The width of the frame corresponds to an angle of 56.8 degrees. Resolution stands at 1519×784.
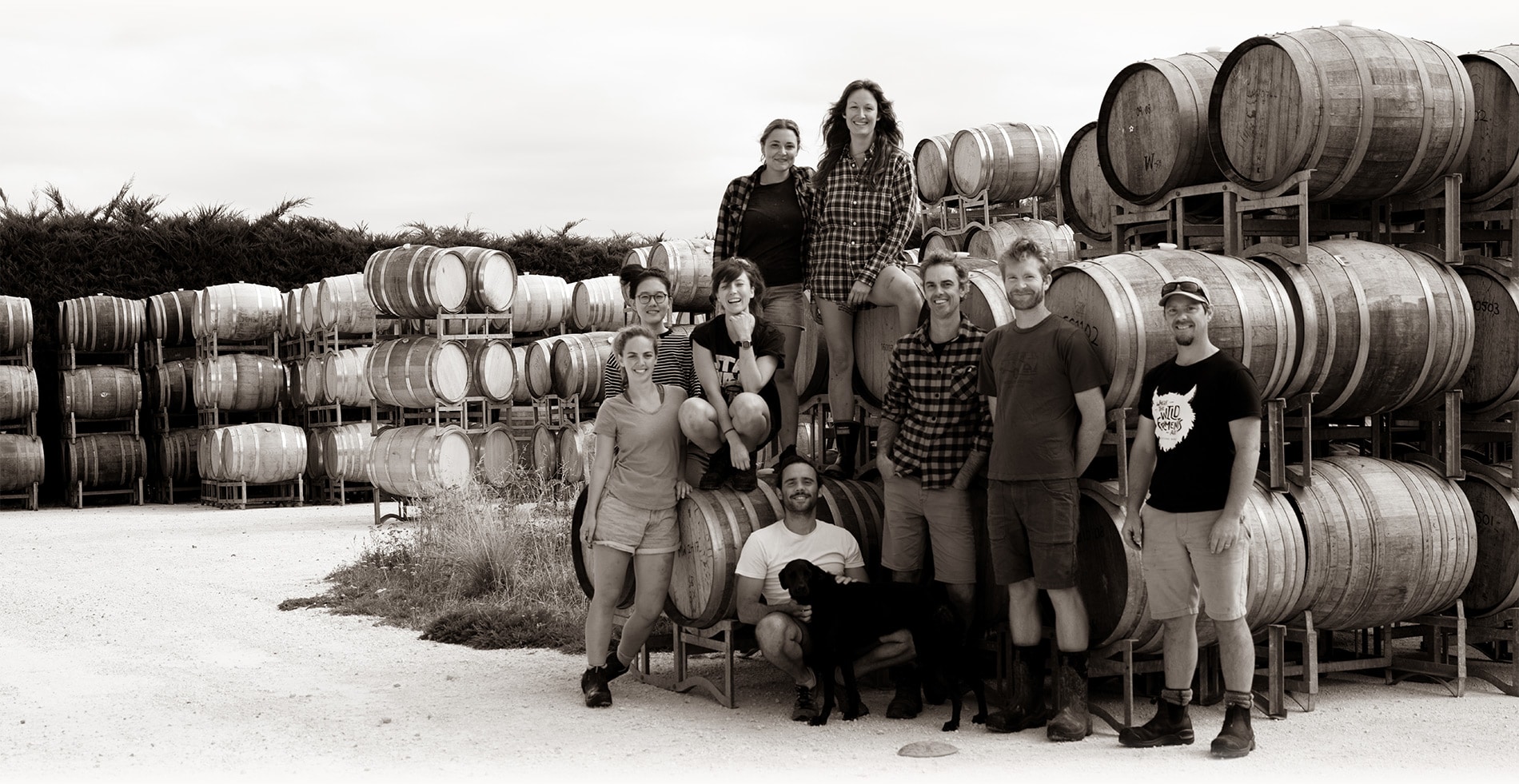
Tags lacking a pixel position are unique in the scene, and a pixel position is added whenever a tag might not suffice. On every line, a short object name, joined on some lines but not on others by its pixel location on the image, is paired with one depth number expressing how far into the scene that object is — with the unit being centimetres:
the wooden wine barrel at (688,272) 1334
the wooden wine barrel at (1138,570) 578
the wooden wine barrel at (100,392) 1836
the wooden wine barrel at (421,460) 1396
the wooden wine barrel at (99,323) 1856
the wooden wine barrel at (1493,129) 677
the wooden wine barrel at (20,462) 1756
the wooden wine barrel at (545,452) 1606
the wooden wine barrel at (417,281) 1452
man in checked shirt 599
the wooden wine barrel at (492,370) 1516
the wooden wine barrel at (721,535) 639
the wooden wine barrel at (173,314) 1897
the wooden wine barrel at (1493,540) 664
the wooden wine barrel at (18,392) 1772
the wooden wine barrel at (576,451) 1458
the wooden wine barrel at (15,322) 1800
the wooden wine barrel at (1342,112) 641
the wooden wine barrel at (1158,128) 686
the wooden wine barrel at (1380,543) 619
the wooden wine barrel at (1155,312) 578
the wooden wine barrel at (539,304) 1816
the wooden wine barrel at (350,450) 1681
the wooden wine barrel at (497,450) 1470
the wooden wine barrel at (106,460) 1839
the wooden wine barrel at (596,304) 1770
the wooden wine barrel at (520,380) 1647
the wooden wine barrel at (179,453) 1905
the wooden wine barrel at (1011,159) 1489
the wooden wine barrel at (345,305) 1698
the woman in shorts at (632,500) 644
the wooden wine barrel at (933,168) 1551
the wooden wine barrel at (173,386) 1903
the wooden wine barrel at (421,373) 1442
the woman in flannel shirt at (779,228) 710
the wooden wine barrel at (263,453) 1727
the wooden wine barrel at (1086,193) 810
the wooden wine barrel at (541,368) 1652
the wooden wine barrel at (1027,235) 1375
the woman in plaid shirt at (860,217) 673
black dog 578
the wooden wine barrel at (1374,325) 618
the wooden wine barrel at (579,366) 1623
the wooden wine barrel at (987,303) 641
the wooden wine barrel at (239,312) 1792
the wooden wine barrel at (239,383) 1789
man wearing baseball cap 523
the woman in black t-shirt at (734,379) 637
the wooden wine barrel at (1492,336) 662
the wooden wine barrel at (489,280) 1497
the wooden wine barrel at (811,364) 743
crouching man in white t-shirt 602
